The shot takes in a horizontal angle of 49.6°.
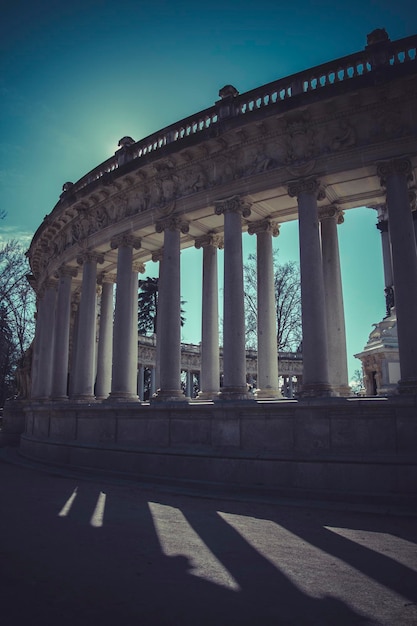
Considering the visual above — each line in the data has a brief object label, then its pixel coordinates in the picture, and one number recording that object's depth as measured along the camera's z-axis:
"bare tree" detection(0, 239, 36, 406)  46.88
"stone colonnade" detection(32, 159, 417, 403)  17.95
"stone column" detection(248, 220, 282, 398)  23.06
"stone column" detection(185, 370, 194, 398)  56.91
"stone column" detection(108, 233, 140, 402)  24.58
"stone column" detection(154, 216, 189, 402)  22.31
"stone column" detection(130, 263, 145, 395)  27.05
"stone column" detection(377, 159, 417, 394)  16.62
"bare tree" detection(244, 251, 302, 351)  51.47
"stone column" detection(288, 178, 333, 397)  18.19
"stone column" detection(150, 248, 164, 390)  29.42
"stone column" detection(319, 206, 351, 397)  21.67
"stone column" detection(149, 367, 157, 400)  53.61
